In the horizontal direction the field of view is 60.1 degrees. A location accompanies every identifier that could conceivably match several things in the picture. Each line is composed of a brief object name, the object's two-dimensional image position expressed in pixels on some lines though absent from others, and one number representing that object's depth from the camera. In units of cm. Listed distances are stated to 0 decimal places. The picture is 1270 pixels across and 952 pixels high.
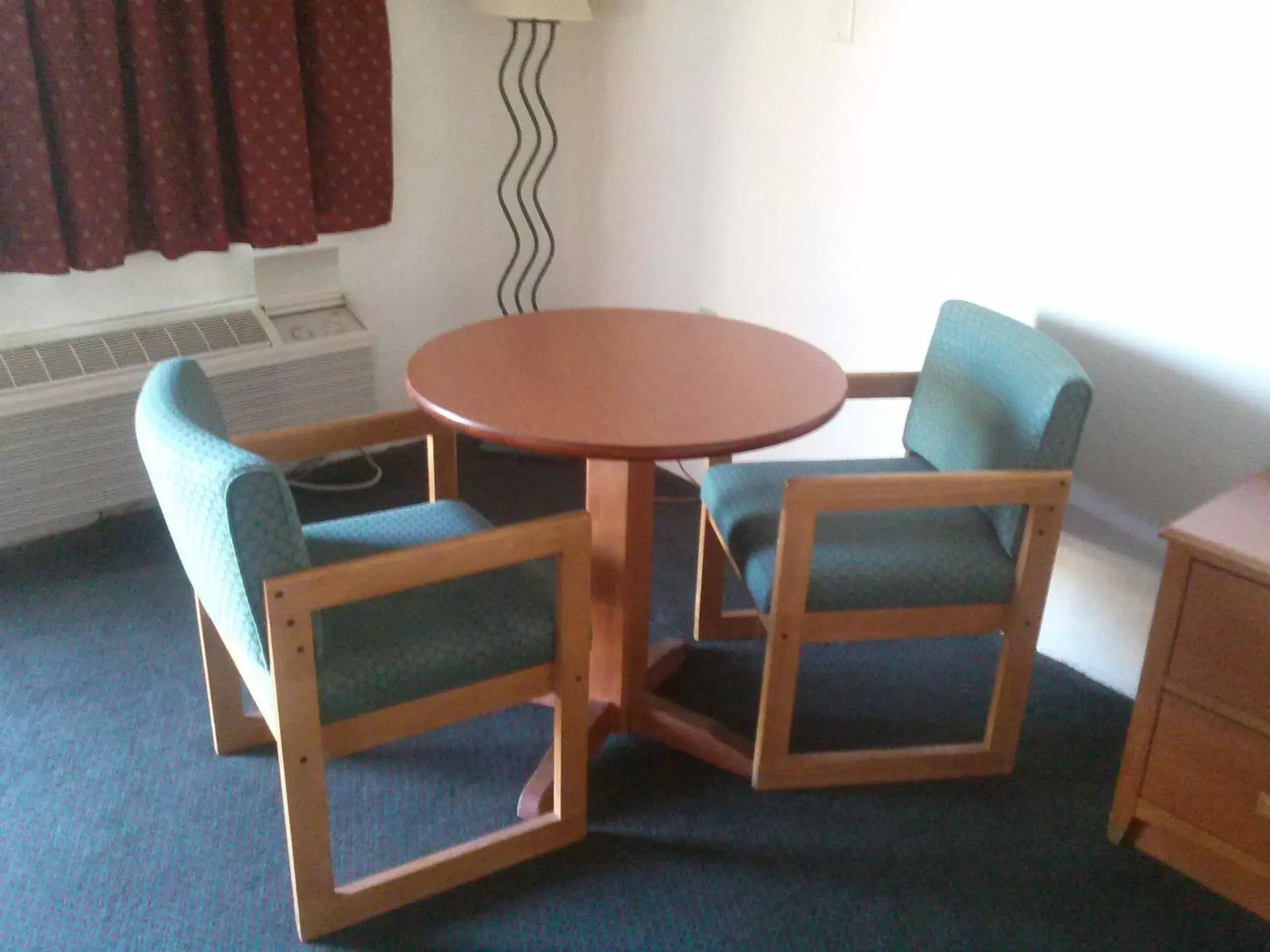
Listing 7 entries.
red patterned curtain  245
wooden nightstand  163
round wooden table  169
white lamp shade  273
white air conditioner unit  264
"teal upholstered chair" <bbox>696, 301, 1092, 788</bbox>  180
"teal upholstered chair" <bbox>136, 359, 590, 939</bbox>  142
